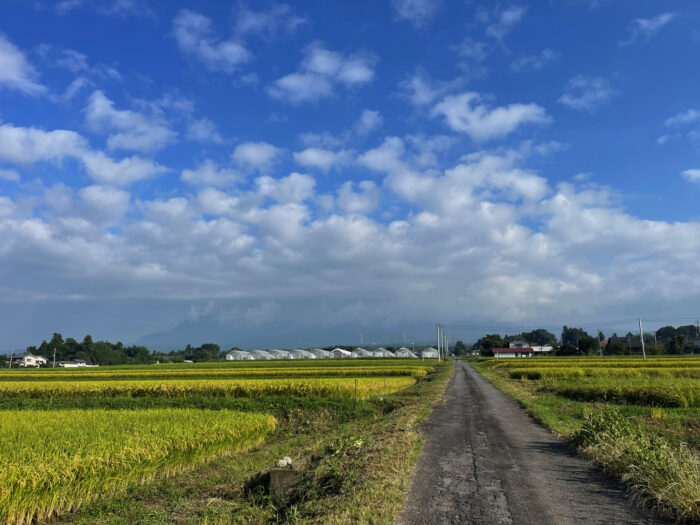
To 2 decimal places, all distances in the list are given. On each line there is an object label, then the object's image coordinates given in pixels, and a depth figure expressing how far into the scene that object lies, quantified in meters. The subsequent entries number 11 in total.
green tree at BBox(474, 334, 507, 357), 139.88
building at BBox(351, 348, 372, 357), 159.12
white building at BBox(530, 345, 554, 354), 145.23
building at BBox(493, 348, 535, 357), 131.38
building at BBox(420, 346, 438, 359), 146.19
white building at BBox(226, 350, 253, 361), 143.20
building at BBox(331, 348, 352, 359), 150.93
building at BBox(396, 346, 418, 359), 148.65
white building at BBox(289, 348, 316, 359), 149.25
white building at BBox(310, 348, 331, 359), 153.90
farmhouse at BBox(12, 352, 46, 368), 126.18
